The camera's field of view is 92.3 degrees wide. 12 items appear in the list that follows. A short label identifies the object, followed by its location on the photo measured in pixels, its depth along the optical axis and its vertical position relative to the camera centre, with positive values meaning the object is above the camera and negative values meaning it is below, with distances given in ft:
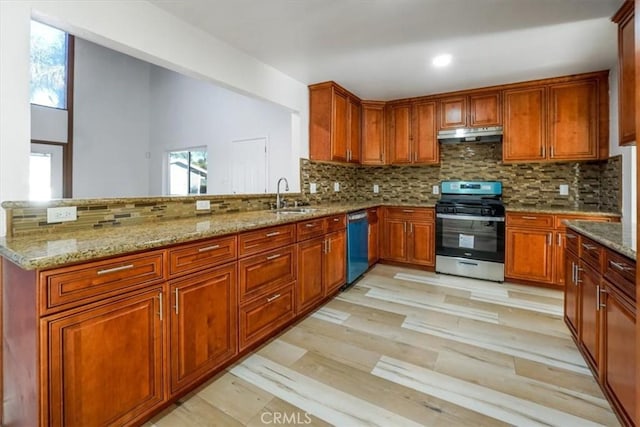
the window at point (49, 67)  15.66 +7.61
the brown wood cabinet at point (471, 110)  12.07 +4.18
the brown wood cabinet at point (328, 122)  11.71 +3.54
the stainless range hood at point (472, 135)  12.11 +3.19
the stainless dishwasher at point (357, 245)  10.84 -1.19
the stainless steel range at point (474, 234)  11.59 -0.82
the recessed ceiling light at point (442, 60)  9.18 +4.73
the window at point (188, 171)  18.04 +2.51
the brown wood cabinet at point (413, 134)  13.35 +3.57
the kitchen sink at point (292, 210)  9.85 +0.09
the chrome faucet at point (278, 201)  10.33 +0.39
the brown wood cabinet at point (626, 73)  6.15 +2.93
